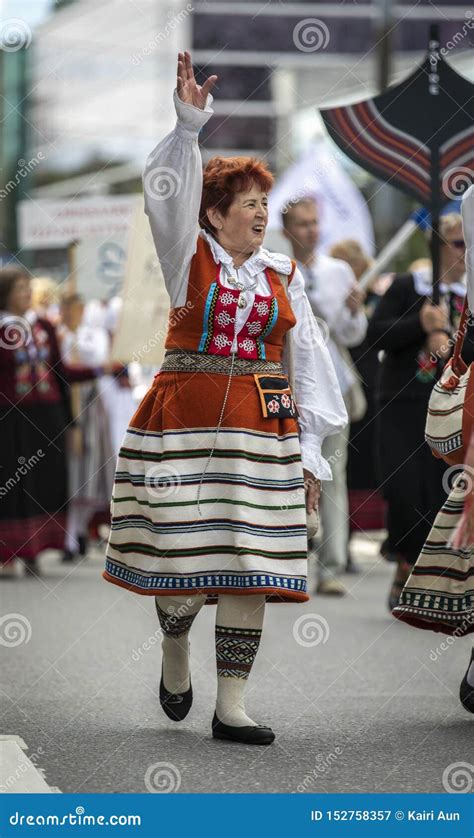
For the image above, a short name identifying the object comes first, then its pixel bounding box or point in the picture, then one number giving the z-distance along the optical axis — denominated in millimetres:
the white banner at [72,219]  13984
